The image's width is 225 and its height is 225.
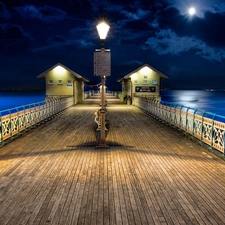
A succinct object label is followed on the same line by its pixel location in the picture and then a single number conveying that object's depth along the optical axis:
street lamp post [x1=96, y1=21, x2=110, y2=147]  8.48
